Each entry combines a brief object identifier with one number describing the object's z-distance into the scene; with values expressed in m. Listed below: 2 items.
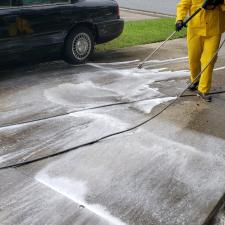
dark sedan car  4.30
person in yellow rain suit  3.89
